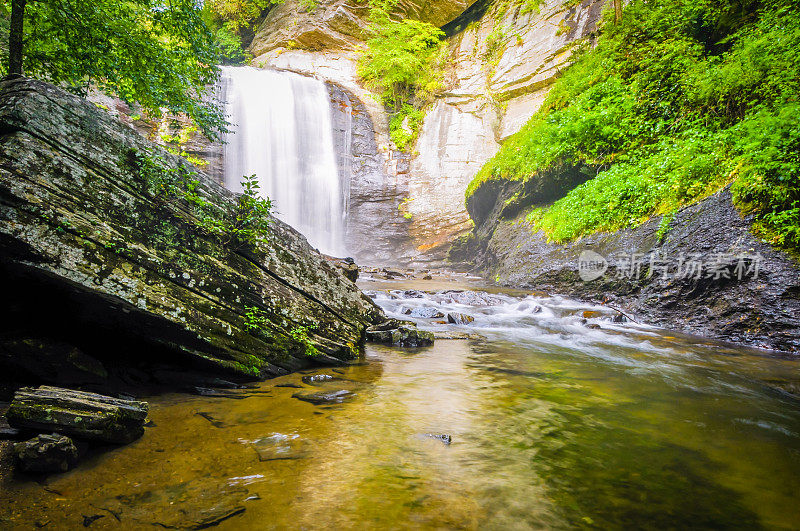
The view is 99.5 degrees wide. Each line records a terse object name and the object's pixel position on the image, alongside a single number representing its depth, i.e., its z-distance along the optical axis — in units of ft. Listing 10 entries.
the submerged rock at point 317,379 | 11.08
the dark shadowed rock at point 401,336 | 16.99
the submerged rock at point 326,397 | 9.56
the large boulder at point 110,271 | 7.58
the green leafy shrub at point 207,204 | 10.85
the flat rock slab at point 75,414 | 5.81
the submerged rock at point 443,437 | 7.75
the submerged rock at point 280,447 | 6.68
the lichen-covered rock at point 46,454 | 5.30
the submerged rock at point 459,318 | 23.45
